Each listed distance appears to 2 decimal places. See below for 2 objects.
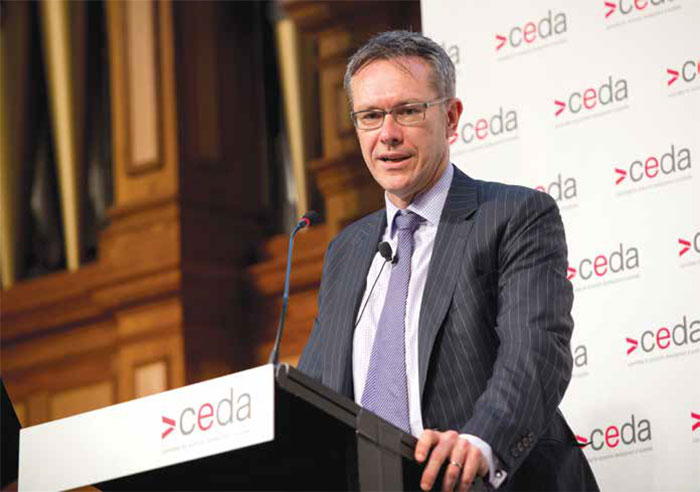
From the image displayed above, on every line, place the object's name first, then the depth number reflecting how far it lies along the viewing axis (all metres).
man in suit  4.78
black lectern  4.23
